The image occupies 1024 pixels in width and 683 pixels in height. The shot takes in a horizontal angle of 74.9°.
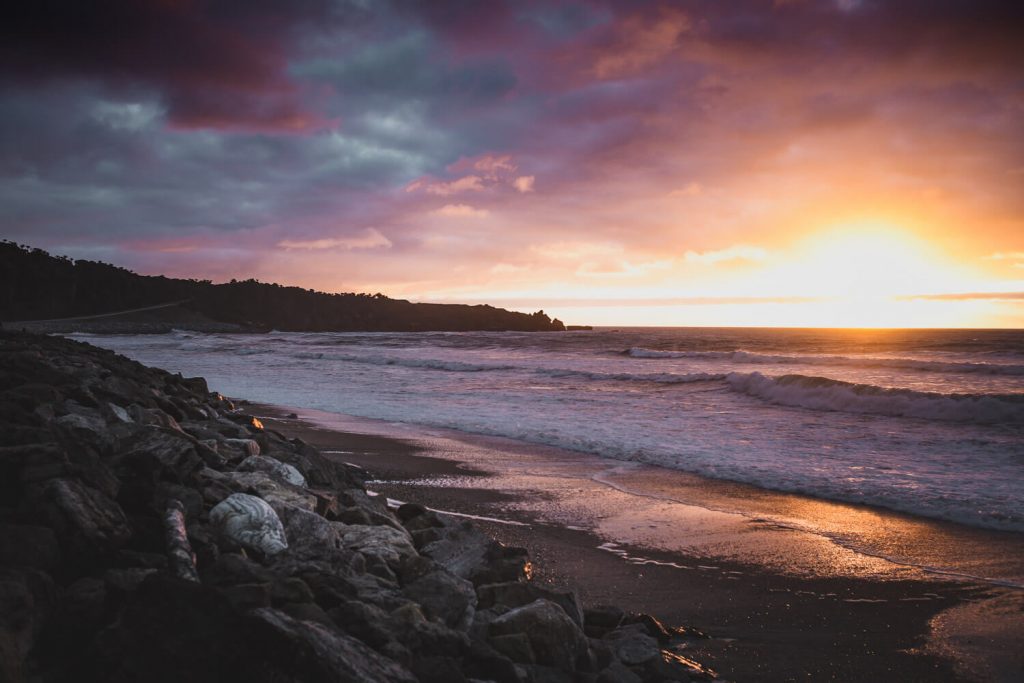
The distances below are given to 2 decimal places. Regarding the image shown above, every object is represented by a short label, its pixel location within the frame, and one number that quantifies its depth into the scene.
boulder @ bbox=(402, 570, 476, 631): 3.06
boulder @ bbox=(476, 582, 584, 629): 3.49
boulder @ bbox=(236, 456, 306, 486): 4.64
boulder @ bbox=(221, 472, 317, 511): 3.73
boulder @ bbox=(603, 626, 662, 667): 3.30
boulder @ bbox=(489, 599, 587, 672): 3.01
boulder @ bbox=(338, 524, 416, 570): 3.51
